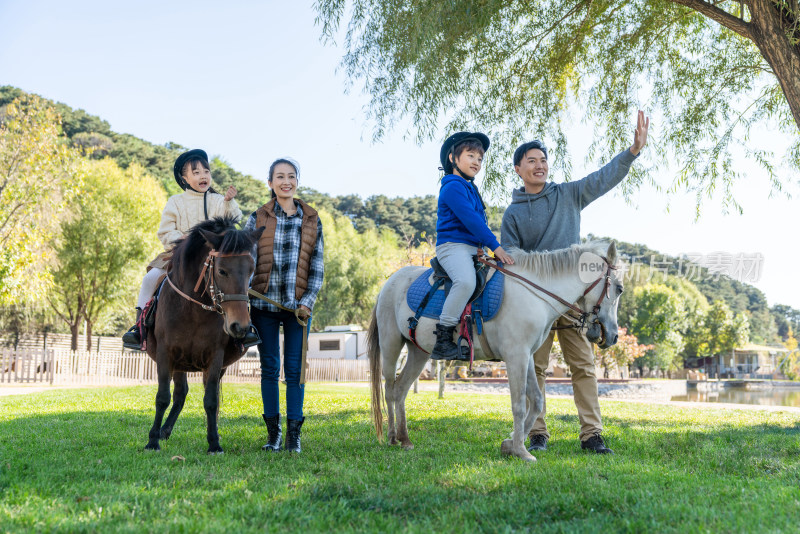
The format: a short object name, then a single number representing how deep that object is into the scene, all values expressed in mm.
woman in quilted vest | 5078
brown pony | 4468
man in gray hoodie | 5117
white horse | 4523
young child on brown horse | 5371
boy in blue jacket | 4566
